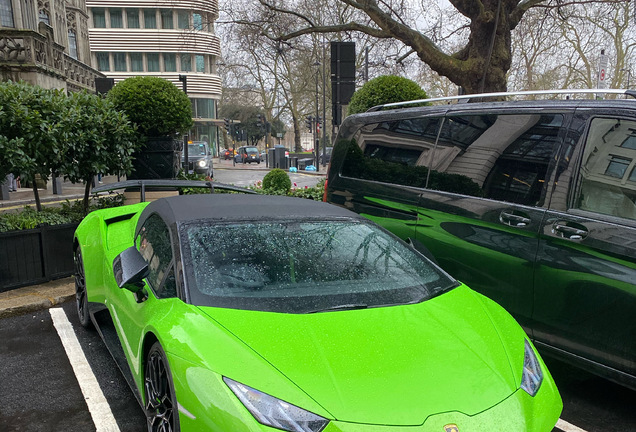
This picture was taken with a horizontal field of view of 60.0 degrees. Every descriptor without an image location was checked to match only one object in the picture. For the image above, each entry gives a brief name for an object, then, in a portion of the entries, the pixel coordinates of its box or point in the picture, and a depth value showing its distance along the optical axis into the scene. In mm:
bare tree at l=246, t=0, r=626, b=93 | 12227
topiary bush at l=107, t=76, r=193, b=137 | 8102
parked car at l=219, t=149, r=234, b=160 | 64075
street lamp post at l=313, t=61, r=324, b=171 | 39000
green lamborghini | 2121
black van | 3205
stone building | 20047
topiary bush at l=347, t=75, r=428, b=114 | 9898
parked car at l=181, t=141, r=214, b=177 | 27469
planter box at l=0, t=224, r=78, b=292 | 5801
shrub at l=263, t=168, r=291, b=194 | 10141
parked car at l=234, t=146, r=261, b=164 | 52250
